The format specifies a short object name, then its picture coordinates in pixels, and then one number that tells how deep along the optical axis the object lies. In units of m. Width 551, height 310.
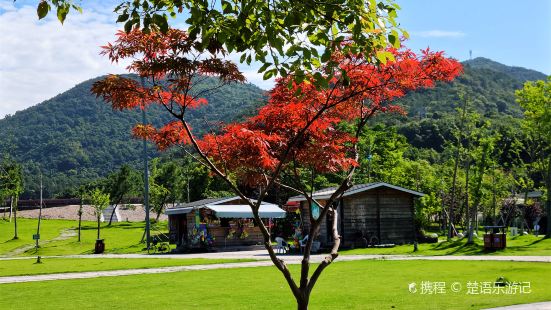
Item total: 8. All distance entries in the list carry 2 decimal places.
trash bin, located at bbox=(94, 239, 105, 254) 36.32
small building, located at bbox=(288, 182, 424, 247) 30.25
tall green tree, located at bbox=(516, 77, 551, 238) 29.98
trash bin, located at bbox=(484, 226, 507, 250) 22.98
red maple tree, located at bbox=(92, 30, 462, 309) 7.10
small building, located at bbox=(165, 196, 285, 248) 33.72
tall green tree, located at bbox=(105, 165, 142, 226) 70.44
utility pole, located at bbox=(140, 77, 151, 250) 33.51
